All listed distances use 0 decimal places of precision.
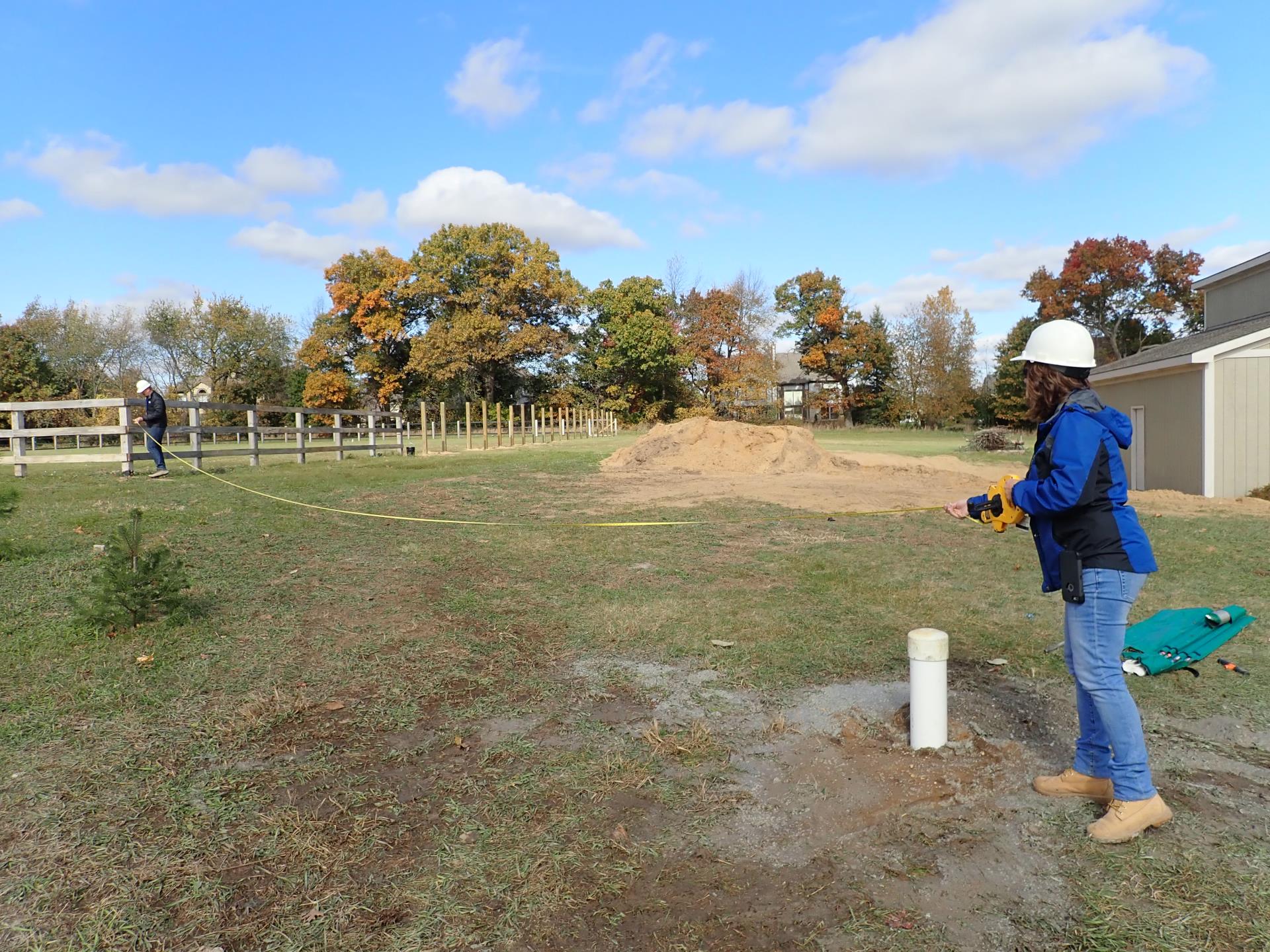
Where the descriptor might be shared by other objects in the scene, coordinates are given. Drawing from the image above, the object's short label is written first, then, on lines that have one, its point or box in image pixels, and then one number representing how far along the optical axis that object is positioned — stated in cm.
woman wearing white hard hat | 298
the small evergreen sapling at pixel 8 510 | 705
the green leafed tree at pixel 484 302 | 4581
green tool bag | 425
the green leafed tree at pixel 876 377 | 6006
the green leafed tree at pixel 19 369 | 4056
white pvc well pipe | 360
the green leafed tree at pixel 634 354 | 5084
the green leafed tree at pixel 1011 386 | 4825
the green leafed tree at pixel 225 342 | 5647
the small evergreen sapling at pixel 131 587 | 514
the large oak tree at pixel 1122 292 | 5125
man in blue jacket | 1455
